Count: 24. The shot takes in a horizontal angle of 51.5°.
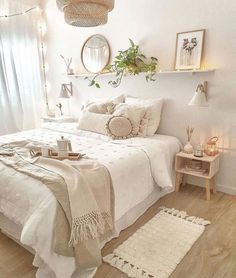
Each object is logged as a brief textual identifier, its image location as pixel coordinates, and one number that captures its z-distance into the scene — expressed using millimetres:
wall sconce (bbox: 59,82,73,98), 3930
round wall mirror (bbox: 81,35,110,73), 3531
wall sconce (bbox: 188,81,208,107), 2607
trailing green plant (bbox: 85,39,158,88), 3078
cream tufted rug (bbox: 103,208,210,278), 1722
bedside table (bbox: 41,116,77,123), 3931
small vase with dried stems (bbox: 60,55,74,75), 3996
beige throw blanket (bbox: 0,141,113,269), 1522
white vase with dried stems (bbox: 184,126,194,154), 2775
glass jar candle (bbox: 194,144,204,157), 2656
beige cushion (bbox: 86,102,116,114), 3145
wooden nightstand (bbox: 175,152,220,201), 2606
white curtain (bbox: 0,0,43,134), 3863
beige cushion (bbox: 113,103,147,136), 2868
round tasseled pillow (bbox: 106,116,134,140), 2785
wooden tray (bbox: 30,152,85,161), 2039
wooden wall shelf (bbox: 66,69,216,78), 2682
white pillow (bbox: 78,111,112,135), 2952
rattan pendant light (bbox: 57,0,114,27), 1788
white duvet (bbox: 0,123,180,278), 1507
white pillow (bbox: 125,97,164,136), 2982
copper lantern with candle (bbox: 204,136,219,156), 2690
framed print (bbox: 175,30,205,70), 2734
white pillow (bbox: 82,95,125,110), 3268
